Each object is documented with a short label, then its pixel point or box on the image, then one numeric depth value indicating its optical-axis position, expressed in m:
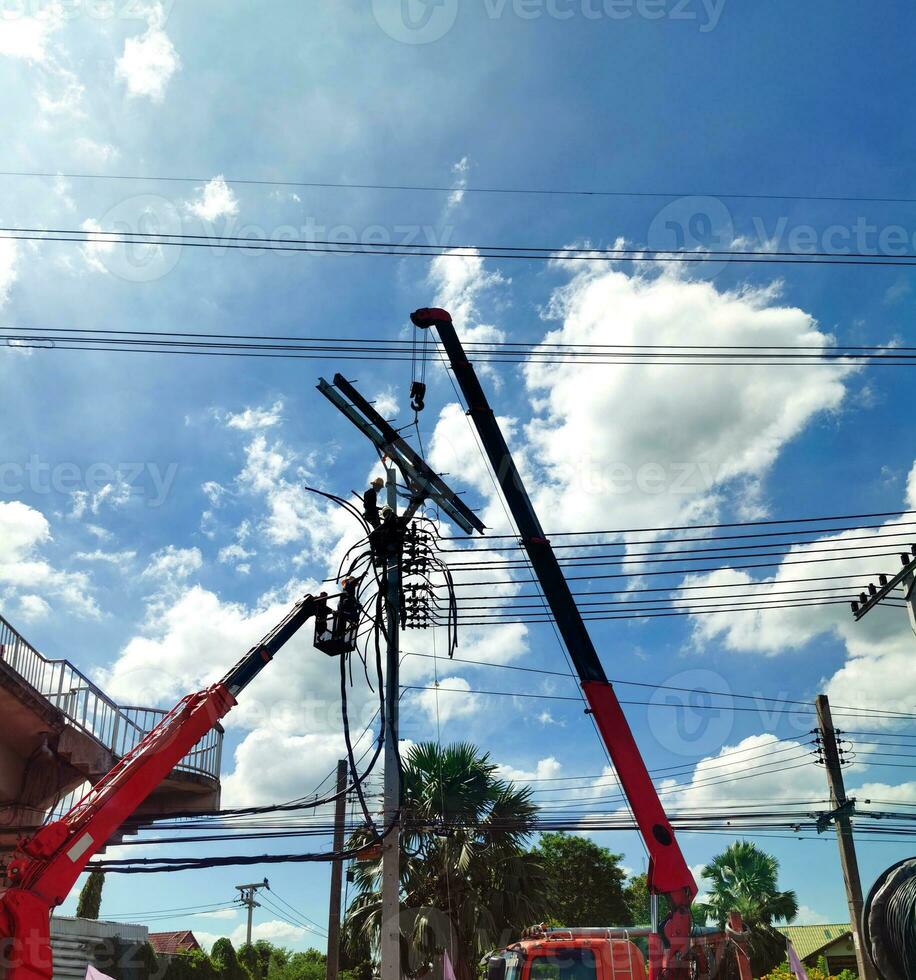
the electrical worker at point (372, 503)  17.20
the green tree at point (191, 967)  30.50
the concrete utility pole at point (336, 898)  22.05
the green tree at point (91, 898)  34.69
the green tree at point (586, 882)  41.88
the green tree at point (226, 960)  33.00
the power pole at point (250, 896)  63.12
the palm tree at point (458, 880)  21.52
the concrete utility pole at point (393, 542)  13.77
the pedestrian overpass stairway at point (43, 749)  18.42
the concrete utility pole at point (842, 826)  22.10
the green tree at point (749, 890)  38.88
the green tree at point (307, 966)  51.56
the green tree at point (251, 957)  51.97
